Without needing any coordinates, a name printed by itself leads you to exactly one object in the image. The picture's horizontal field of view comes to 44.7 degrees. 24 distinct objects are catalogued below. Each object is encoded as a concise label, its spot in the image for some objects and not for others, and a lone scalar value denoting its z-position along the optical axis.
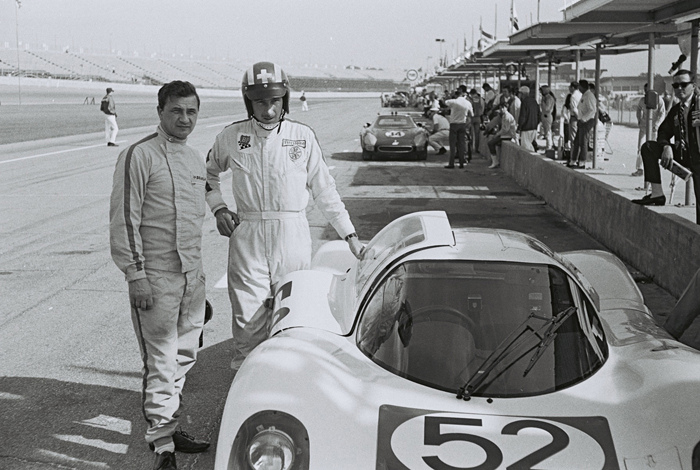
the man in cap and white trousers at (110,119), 25.48
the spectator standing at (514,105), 23.58
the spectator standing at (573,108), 18.84
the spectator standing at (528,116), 20.33
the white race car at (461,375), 3.27
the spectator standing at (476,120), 27.00
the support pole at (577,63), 19.28
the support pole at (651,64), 13.98
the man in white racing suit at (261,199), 5.05
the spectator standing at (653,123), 15.66
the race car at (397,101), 77.00
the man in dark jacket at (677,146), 8.65
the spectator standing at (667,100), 17.00
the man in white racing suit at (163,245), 4.30
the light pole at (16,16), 60.63
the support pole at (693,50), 11.15
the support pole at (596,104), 16.45
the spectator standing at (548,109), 23.19
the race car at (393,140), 23.28
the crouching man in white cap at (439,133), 26.44
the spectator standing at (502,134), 21.47
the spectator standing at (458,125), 20.09
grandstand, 117.25
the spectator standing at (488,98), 28.92
